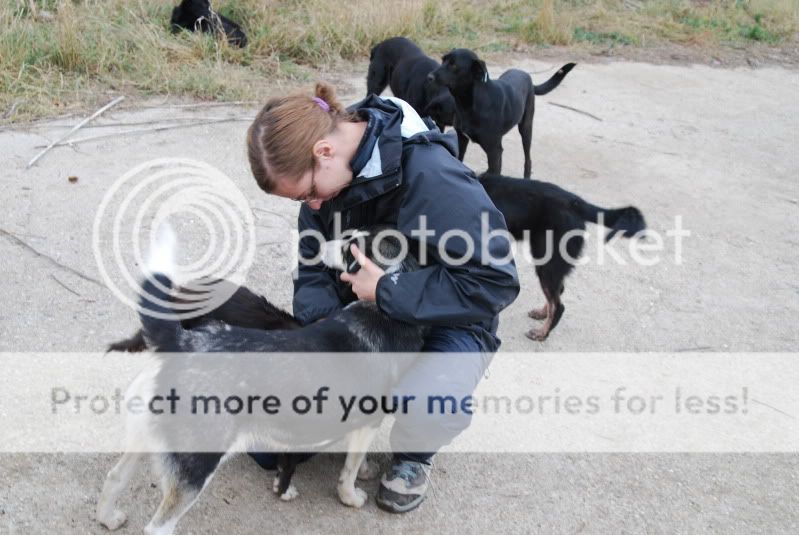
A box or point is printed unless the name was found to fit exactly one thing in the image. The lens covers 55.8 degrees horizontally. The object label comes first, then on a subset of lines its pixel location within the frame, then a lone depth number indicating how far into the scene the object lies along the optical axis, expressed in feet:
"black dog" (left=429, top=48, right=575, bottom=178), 18.26
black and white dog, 7.31
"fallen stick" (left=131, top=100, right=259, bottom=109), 20.79
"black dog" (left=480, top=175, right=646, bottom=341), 12.44
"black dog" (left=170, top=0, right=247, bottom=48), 25.08
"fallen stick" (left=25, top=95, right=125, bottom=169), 16.59
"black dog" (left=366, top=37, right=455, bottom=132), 19.38
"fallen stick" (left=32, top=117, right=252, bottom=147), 17.40
